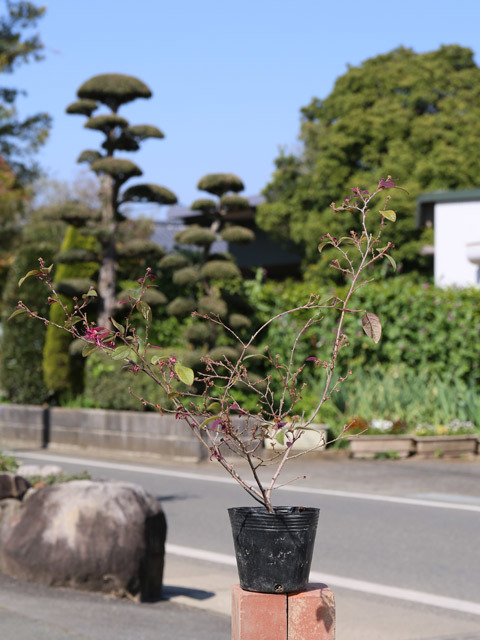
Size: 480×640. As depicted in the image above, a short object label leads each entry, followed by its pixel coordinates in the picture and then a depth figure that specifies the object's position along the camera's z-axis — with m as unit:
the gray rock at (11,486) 6.98
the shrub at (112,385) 17.26
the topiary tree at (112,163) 18.72
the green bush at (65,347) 19.94
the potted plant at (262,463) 3.54
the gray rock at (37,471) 7.90
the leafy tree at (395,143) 32.50
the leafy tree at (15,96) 24.78
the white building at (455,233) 22.70
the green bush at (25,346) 20.28
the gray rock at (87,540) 6.49
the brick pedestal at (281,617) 3.57
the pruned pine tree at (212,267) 17.42
